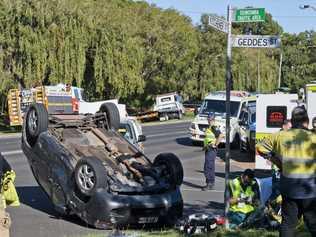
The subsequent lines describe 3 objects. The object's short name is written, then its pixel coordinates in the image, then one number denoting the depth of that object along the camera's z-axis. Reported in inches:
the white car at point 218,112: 1056.2
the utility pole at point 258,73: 2706.7
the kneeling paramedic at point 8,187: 395.2
